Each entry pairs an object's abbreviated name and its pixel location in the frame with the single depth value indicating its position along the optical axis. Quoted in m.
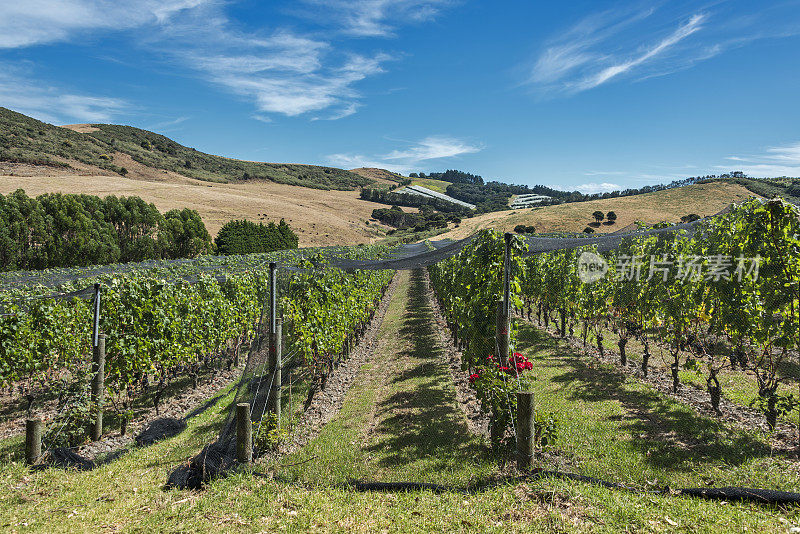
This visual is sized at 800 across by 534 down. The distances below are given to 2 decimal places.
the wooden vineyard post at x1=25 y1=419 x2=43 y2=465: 5.34
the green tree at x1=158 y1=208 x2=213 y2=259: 41.56
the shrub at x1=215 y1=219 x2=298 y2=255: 46.12
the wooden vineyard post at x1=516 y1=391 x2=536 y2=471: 4.40
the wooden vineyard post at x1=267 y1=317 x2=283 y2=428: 5.76
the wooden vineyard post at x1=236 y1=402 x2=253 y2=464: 5.00
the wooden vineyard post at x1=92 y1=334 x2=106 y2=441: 6.55
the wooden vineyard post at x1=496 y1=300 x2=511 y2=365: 5.30
